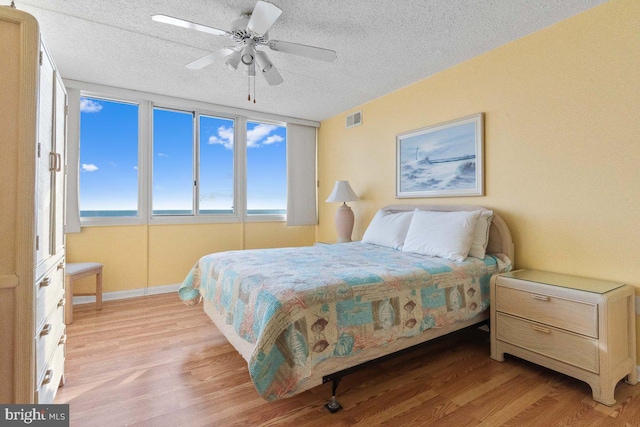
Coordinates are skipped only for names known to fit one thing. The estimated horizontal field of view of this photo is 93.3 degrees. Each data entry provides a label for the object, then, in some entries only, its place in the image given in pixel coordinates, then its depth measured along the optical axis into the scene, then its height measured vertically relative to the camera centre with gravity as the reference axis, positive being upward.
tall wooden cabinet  1.13 +0.03
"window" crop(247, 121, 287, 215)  4.62 +0.71
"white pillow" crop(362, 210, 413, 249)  3.00 -0.16
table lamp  4.03 +0.04
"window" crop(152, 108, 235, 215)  4.00 +0.69
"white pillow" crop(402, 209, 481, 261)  2.41 -0.17
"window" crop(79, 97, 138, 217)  3.57 +0.68
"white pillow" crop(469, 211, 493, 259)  2.47 -0.18
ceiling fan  1.88 +1.21
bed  1.46 -0.51
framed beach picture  2.82 +0.56
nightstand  1.71 -0.70
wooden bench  2.83 -0.63
